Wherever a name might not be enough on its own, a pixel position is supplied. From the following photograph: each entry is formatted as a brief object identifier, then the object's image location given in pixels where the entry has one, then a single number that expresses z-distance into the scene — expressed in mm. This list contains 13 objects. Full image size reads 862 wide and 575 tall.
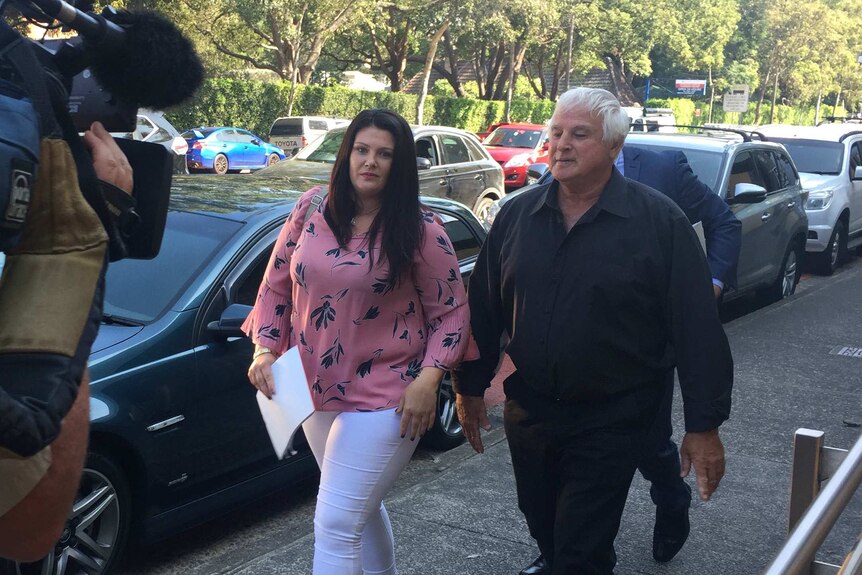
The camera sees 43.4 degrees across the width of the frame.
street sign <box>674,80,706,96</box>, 63281
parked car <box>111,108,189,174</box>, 19906
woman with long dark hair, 3250
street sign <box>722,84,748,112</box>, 45188
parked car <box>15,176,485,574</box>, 4062
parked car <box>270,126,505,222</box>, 13930
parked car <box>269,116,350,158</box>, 30422
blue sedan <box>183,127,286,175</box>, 27781
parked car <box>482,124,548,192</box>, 22266
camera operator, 1331
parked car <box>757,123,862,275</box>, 13648
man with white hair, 3195
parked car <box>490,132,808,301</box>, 9234
